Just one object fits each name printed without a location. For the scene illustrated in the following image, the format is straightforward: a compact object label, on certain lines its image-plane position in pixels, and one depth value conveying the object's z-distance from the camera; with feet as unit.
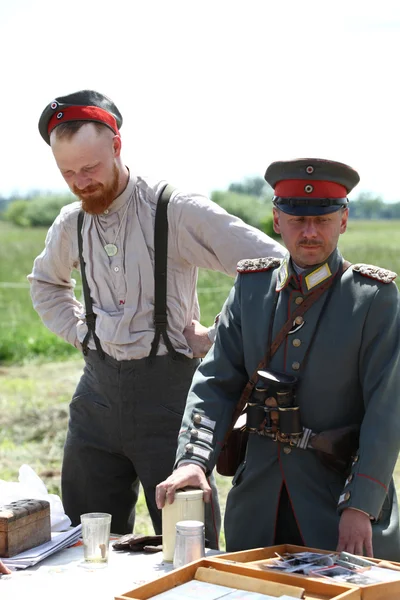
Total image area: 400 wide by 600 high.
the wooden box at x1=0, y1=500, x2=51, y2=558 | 9.18
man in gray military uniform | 8.57
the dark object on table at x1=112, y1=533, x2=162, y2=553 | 9.21
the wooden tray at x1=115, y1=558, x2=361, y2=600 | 6.95
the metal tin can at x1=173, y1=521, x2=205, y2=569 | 8.11
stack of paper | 8.94
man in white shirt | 11.97
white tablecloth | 8.06
